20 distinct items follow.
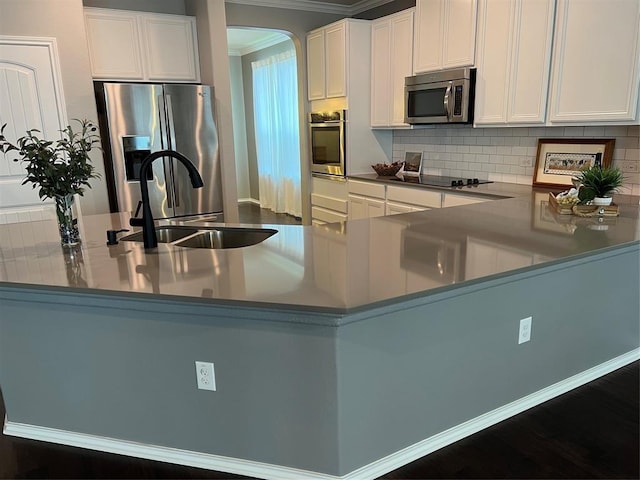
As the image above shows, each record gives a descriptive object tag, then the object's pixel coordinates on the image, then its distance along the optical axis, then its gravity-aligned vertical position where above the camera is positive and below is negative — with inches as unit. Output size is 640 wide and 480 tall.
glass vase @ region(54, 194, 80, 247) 81.7 -14.4
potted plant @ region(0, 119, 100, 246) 77.4 -5.0
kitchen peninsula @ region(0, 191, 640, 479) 64.0 -30.6
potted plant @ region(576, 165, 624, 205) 101.2 -12.3
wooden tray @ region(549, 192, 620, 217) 103.0 -18.0
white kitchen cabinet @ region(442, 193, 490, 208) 146.7 -21.5
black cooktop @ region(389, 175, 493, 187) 162.6 -17.8
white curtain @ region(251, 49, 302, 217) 286.4 +2.9
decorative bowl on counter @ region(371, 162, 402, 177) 196.2 -14.8
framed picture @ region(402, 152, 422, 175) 197.6 -13.2
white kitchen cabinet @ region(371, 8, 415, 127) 182.2 +27.5
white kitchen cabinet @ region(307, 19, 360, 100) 195.5 +34.3
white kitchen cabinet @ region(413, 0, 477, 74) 153.9 +33.3
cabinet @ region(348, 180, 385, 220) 187.9 -26.9
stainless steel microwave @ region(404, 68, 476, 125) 156.6 +12.3
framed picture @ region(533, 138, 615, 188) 133.1 -8.6
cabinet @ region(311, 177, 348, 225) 211.8 -30.5
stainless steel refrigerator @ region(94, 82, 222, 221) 159.6 -0.2
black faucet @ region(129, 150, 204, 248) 78.1 -8.5
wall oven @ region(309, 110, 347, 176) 203.8 -2.8
